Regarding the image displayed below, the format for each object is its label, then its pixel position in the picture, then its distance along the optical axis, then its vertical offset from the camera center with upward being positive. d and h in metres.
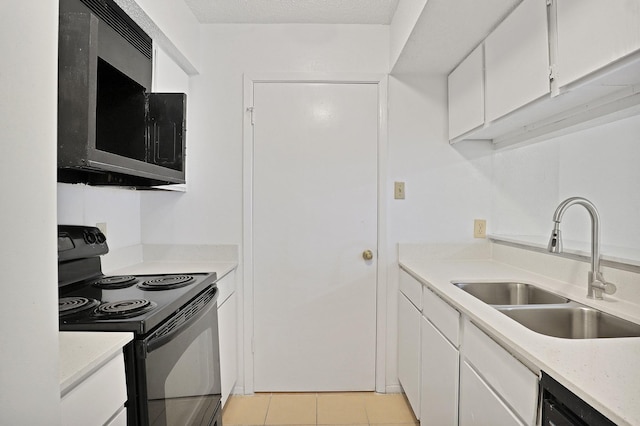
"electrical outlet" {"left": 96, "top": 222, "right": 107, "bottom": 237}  1.95 -0.09
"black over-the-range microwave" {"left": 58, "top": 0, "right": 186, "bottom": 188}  0.98 +0.39
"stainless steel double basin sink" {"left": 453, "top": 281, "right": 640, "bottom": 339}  1.23 -0.38
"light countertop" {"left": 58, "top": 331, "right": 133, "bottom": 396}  0.83 -0.36
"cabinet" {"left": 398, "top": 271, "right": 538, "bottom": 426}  1.01 -0.57
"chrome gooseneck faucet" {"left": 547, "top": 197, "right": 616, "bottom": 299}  1.40 -0.12
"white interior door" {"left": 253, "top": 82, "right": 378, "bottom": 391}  2.38 -0.15
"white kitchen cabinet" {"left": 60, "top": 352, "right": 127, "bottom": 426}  0.83 -0.47
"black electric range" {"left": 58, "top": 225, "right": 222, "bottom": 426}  1.12 -0.40
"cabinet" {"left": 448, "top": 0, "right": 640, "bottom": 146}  1.05 +0.50
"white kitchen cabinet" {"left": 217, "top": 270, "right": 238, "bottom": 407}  2.07 -0.72
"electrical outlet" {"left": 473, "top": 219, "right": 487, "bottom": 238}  2.42 -0.11
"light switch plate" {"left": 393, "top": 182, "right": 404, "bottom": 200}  2.40 +0.14
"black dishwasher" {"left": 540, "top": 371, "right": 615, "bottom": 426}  0.73 -0.42
